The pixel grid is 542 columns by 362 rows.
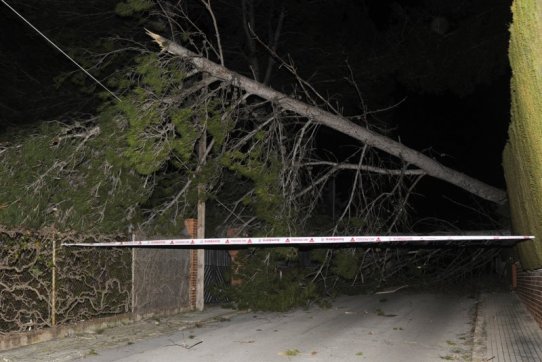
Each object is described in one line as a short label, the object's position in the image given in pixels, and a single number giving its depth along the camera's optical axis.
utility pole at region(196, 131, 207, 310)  14.02
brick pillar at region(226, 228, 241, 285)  15.57
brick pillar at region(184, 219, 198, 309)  14.48
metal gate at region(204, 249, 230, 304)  16.30
